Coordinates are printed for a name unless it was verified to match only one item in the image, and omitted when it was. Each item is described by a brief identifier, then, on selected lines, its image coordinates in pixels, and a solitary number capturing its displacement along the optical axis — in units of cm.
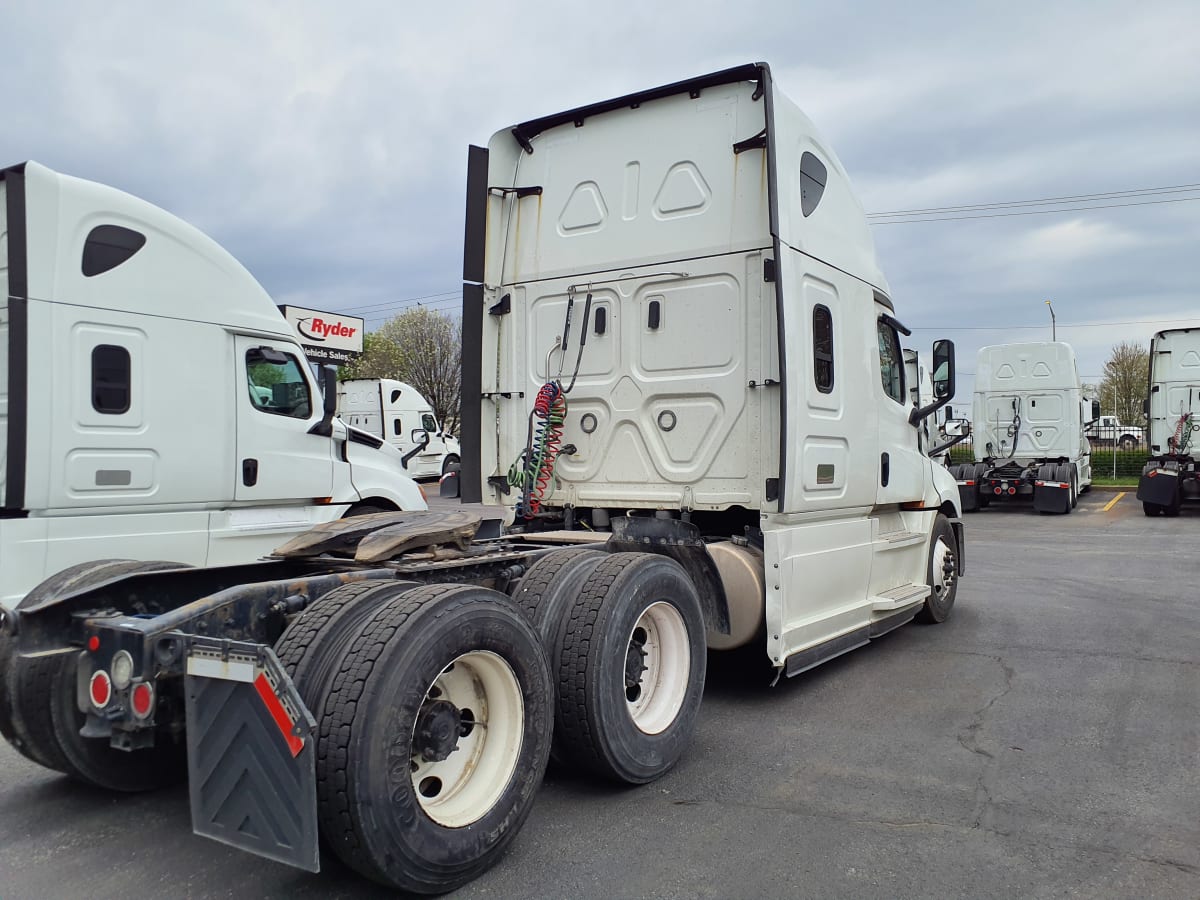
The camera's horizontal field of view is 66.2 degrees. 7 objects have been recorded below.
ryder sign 2867
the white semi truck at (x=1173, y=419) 1820
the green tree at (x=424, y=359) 4134
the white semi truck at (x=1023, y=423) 2031
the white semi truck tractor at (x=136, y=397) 589
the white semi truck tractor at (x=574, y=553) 293
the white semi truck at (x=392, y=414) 2584
